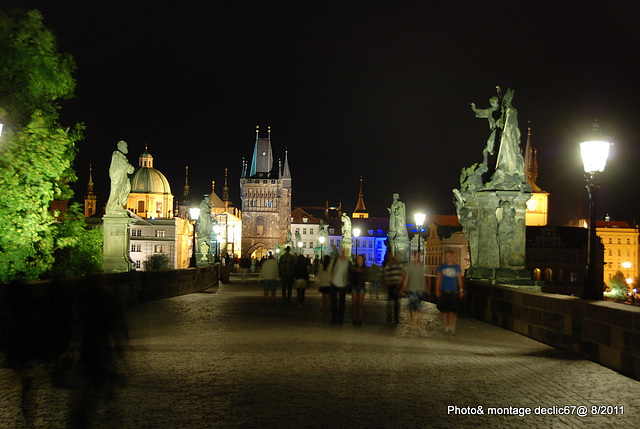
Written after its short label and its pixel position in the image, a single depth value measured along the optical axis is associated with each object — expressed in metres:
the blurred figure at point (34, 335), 8.07
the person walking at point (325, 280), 17.14
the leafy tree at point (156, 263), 63.82
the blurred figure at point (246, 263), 45.78
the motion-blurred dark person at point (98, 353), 7.88
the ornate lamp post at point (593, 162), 12.19
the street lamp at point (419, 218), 29.55
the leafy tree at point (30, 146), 22.75
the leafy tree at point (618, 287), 101.03
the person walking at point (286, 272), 22.53
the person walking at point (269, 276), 21.09
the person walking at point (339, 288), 15.77
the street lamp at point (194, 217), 33.03
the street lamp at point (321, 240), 56.82
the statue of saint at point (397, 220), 33.53
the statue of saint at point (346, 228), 44.09
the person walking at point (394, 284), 16.30
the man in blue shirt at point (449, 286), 13.27
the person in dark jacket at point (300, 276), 20.88
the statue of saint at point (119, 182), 22.12
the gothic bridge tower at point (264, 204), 153.50
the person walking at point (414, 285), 15.02
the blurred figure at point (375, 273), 23.03
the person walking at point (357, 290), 15.75
